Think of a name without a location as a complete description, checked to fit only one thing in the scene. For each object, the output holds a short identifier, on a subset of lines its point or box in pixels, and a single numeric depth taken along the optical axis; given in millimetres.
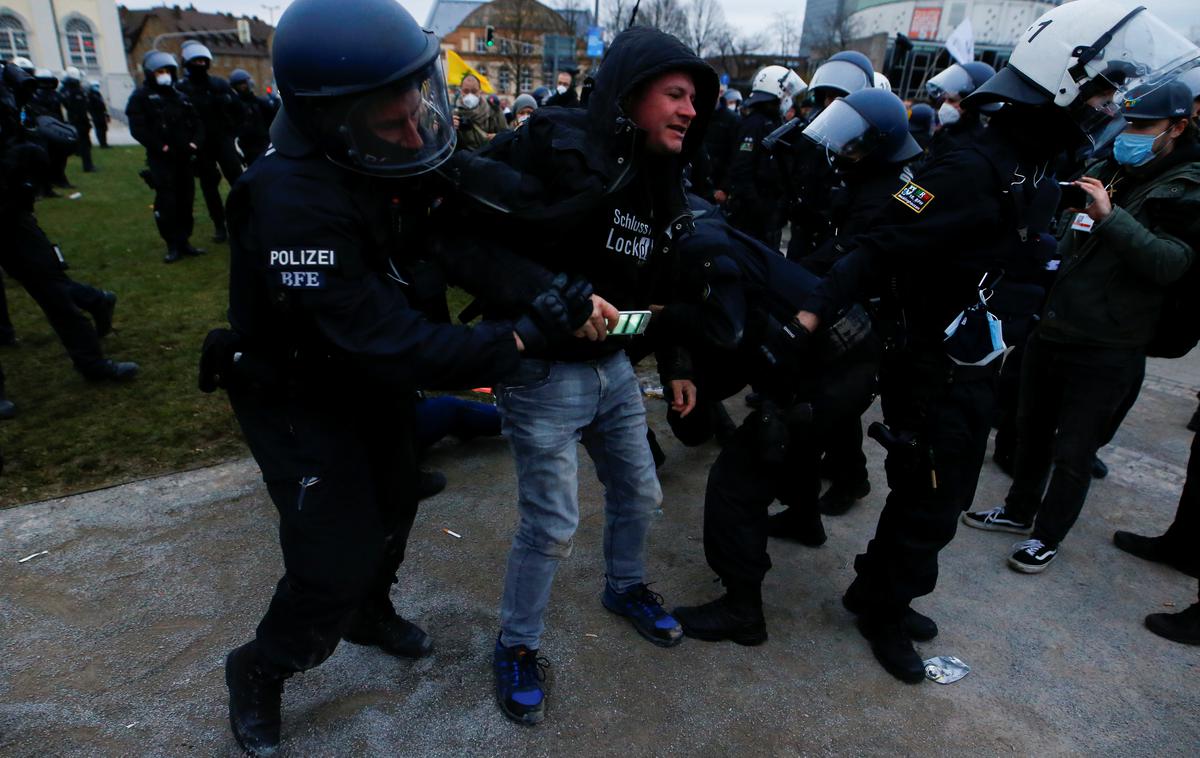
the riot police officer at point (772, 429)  2480
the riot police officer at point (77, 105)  16031
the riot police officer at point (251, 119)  8977
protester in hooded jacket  1920
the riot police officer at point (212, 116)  8016
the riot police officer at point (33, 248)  4082
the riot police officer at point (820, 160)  4910
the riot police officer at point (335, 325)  1579
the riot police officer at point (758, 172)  6891
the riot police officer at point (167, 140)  7348
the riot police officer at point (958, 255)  2203
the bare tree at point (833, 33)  44406
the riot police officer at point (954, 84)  6715
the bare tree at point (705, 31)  49344
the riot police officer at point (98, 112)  19289
